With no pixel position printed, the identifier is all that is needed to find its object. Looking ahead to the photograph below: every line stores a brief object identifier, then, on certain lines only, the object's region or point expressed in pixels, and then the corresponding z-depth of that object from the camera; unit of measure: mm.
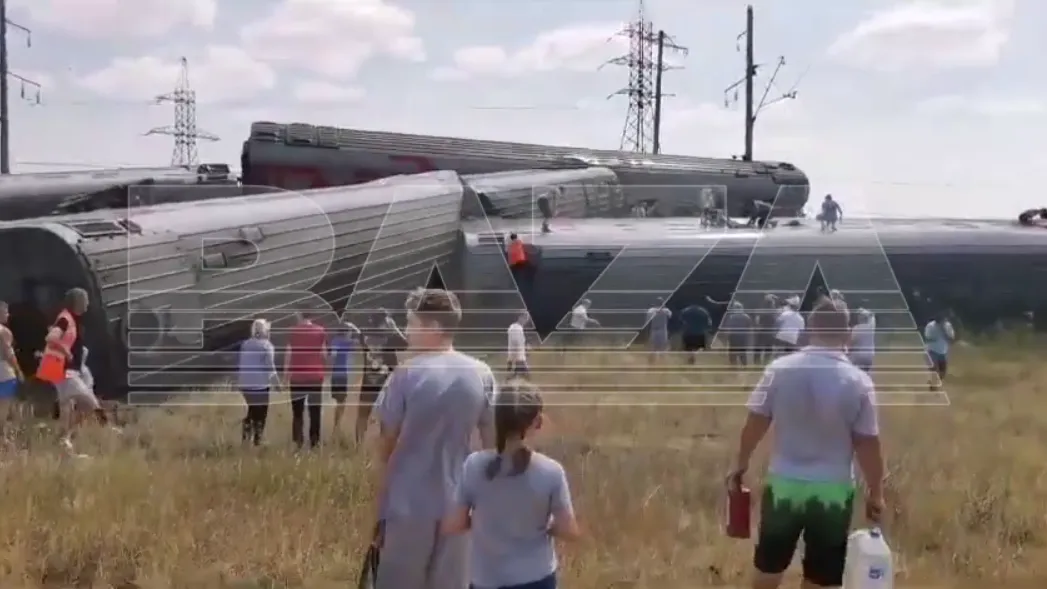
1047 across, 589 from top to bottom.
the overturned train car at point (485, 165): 22094
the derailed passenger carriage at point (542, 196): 18047
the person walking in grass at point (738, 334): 12000
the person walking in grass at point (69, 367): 7973
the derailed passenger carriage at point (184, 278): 8875
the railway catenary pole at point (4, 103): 27125
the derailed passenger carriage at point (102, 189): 16172
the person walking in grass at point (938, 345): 13086
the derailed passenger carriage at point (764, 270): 15297
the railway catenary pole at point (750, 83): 31616
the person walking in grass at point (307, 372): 8609
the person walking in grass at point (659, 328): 13526
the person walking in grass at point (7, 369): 8078
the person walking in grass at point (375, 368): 8625
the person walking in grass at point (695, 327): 13909
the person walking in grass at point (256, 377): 8430
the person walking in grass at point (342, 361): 8812
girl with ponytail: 3545
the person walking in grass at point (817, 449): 4371
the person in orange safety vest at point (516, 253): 15594
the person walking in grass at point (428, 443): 3898
